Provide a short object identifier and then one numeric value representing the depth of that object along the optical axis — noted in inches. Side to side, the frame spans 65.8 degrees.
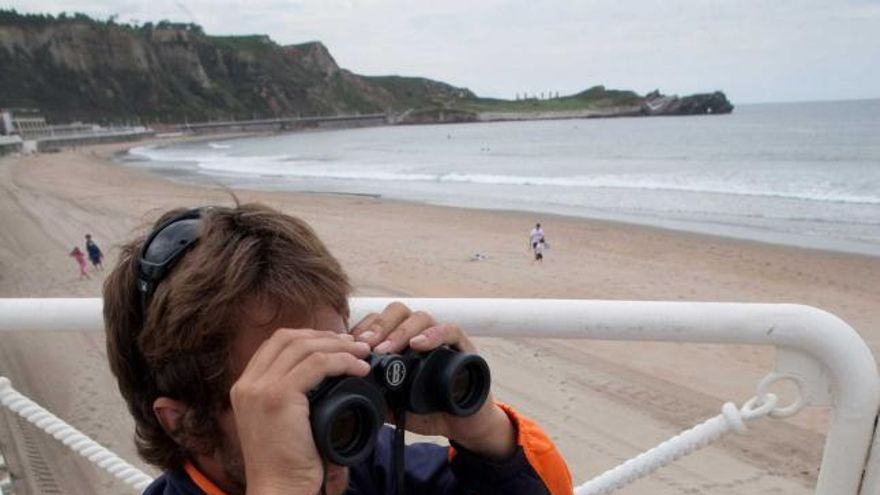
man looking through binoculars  35.5
